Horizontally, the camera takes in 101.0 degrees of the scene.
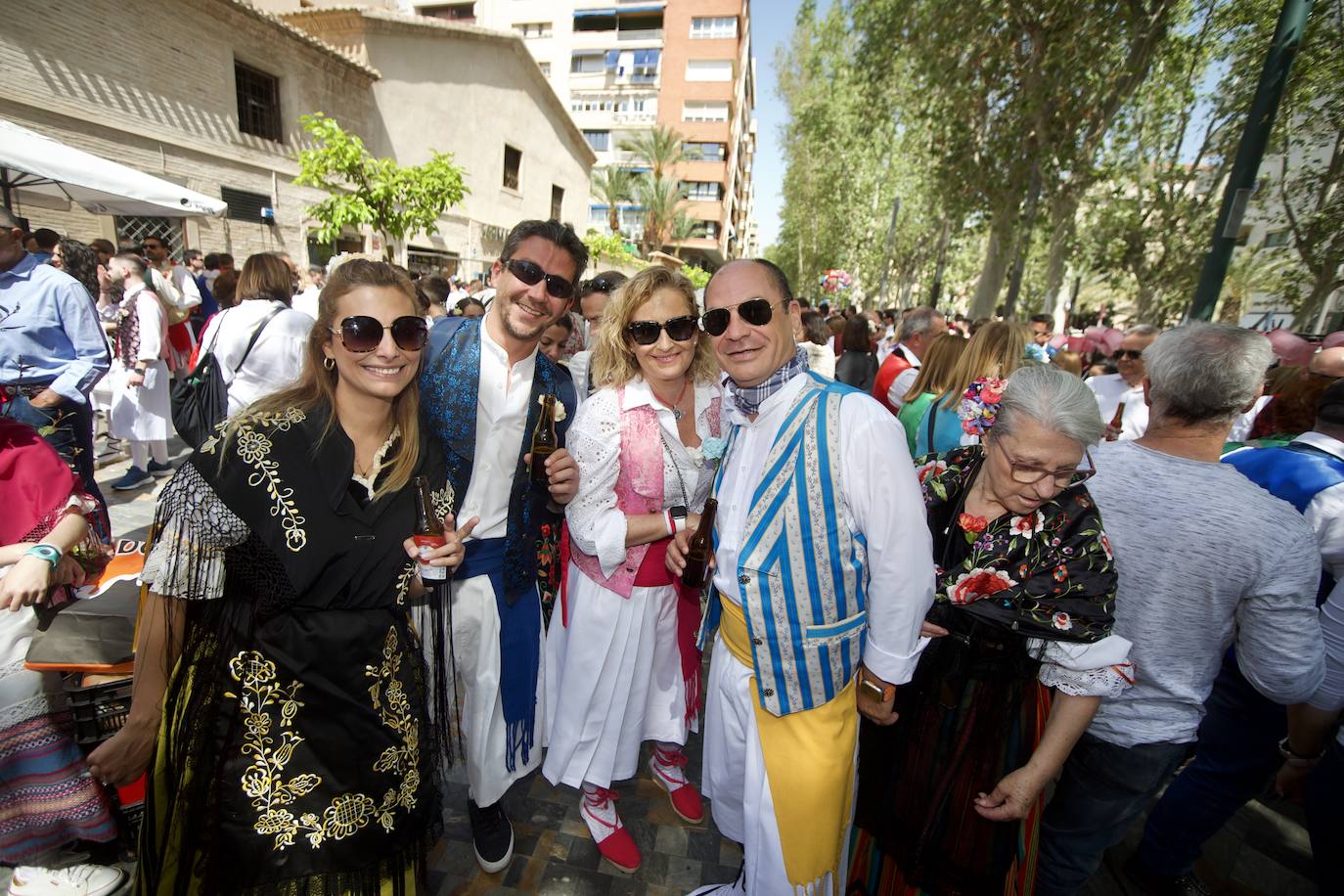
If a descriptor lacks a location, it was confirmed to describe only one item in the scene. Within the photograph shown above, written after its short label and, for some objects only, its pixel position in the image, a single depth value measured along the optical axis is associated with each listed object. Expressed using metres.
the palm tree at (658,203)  34.84
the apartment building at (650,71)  37.16
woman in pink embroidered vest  2.29
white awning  5.96
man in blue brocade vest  2.20
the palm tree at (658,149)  34.88
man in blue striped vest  1.66
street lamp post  4.27
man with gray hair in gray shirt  1.72
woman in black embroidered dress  1.47
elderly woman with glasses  1.63
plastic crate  1.93
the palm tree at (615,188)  34.25
